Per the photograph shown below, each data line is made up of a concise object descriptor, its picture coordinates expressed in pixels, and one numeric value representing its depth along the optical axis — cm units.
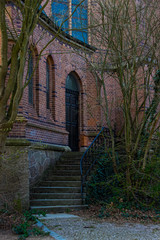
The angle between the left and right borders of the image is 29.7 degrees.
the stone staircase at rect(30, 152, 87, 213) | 871
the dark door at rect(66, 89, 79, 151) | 1379
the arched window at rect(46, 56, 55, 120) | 1228
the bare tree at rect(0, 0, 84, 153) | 552
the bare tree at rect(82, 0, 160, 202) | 843
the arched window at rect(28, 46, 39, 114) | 1105
